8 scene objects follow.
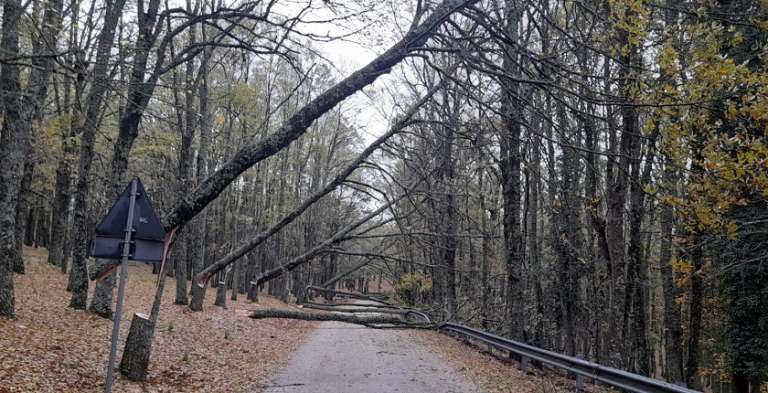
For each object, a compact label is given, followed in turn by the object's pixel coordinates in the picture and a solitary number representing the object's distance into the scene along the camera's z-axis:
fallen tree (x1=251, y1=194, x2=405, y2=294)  16.16
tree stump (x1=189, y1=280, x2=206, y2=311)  16.06
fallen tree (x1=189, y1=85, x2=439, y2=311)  12.76
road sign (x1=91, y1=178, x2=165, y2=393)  5.25
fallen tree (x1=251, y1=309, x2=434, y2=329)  15.49
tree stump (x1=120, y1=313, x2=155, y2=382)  7.09
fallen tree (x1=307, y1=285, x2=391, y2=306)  25.84
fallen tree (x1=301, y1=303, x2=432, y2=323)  19.31
